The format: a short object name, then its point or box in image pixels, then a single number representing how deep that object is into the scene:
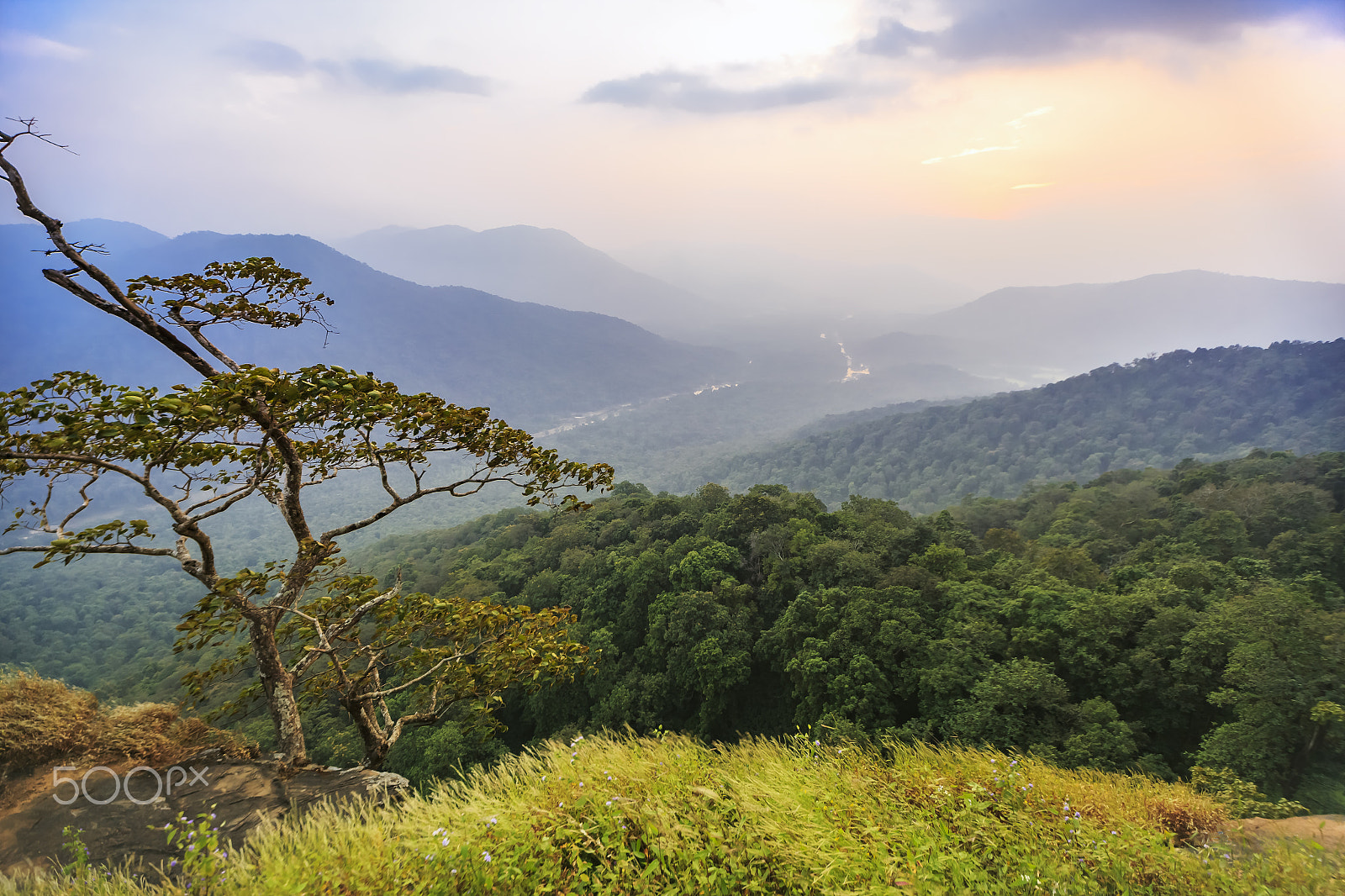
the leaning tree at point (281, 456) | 4.70
